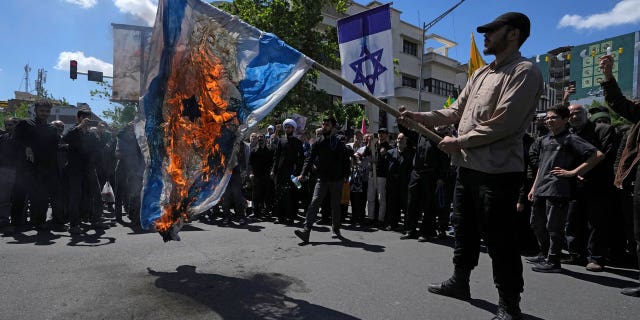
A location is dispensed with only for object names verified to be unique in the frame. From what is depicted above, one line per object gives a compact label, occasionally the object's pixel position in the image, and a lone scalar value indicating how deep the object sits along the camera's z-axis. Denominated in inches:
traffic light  840.3
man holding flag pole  122.4
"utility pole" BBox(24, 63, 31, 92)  2950.3
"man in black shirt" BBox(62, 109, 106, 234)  281.6
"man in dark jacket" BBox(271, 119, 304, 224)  348.2
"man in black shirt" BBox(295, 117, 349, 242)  266.8
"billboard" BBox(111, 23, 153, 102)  327.6
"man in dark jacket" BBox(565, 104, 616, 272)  211.9
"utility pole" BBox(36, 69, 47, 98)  2593.5
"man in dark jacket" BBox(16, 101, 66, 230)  285.3
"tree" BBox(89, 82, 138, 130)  1165.8
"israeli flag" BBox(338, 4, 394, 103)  314.5
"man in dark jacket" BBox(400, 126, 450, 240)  282.4
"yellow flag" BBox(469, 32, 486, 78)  358.3
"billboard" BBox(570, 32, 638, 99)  1977.1
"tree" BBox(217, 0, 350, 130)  761.0
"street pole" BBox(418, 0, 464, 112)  797.1
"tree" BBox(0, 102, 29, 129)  1792.6
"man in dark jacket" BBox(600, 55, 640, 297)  153.3
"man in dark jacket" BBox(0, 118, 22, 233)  300.7
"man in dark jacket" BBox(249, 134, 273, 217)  383.2
